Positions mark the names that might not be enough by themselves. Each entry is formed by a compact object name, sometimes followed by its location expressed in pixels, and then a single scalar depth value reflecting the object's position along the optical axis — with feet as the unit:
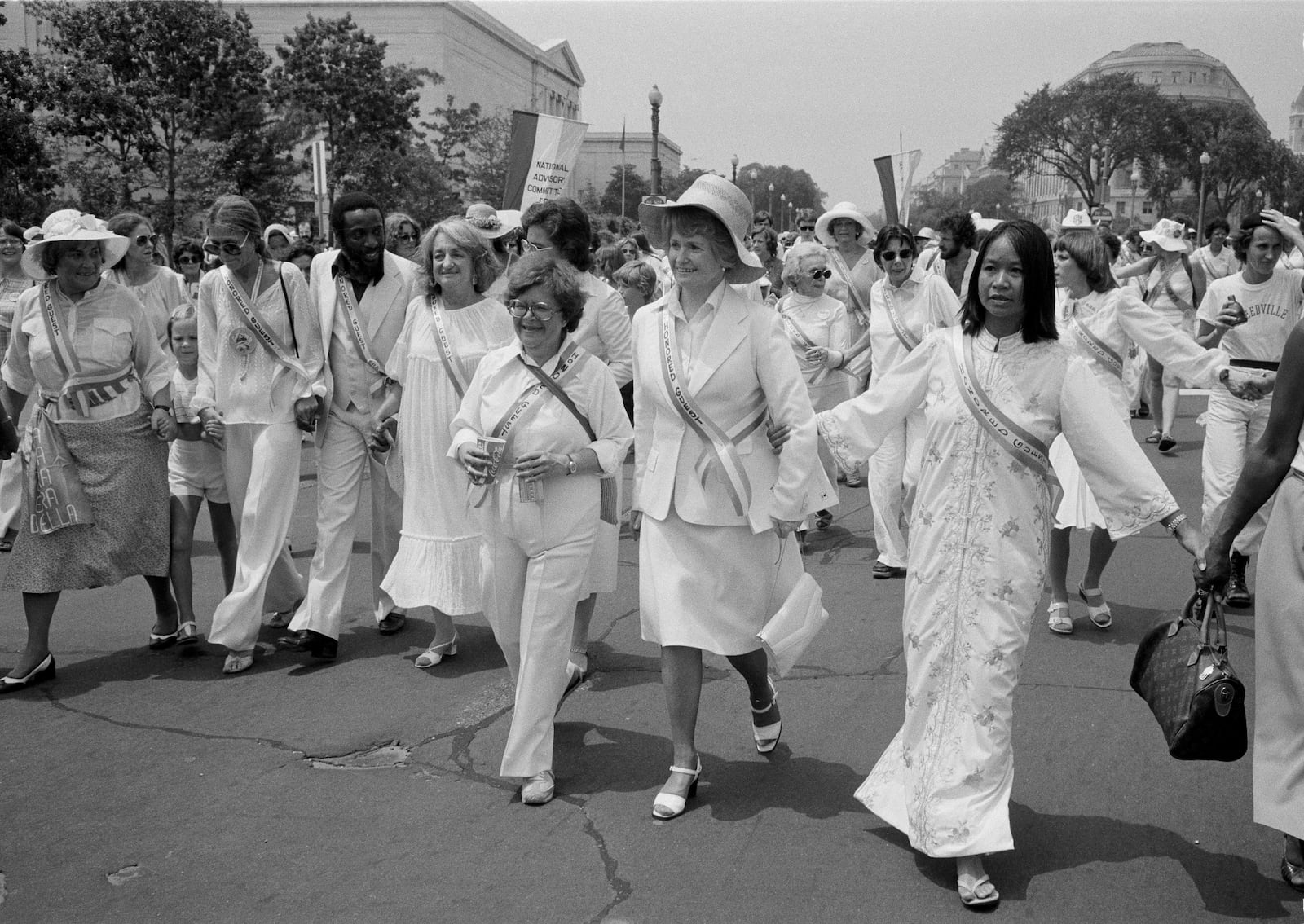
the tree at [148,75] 113.91
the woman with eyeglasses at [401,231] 24.93
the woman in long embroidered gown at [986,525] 12.28
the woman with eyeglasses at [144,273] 28.89
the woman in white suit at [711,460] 14.14
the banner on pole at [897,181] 44.98
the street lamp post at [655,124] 91.91
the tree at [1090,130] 262.47
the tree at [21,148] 86.94
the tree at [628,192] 282.15
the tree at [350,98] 129.59
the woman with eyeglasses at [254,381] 19.97
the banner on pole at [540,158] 31.04
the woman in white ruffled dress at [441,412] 19.22
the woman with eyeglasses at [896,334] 25.05
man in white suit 20.22
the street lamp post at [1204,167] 181.10
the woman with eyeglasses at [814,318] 28.60
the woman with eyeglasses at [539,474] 14.73
